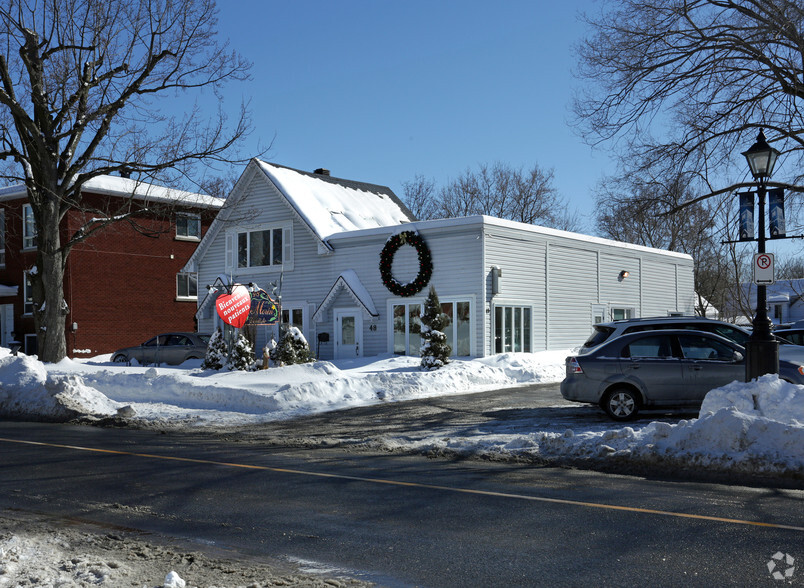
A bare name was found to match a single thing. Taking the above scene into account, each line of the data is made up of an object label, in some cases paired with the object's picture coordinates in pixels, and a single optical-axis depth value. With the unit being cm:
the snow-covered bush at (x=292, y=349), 2541
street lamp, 1255
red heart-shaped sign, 2373
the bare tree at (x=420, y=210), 6756
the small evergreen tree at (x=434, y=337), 2398
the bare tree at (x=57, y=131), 2556
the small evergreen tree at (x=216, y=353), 2528
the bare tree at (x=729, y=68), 1942
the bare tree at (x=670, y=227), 2098
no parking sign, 1291
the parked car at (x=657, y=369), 1470
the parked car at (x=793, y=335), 2244
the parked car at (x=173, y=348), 3067
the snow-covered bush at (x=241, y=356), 2378
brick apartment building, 3881
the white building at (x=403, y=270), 2822
